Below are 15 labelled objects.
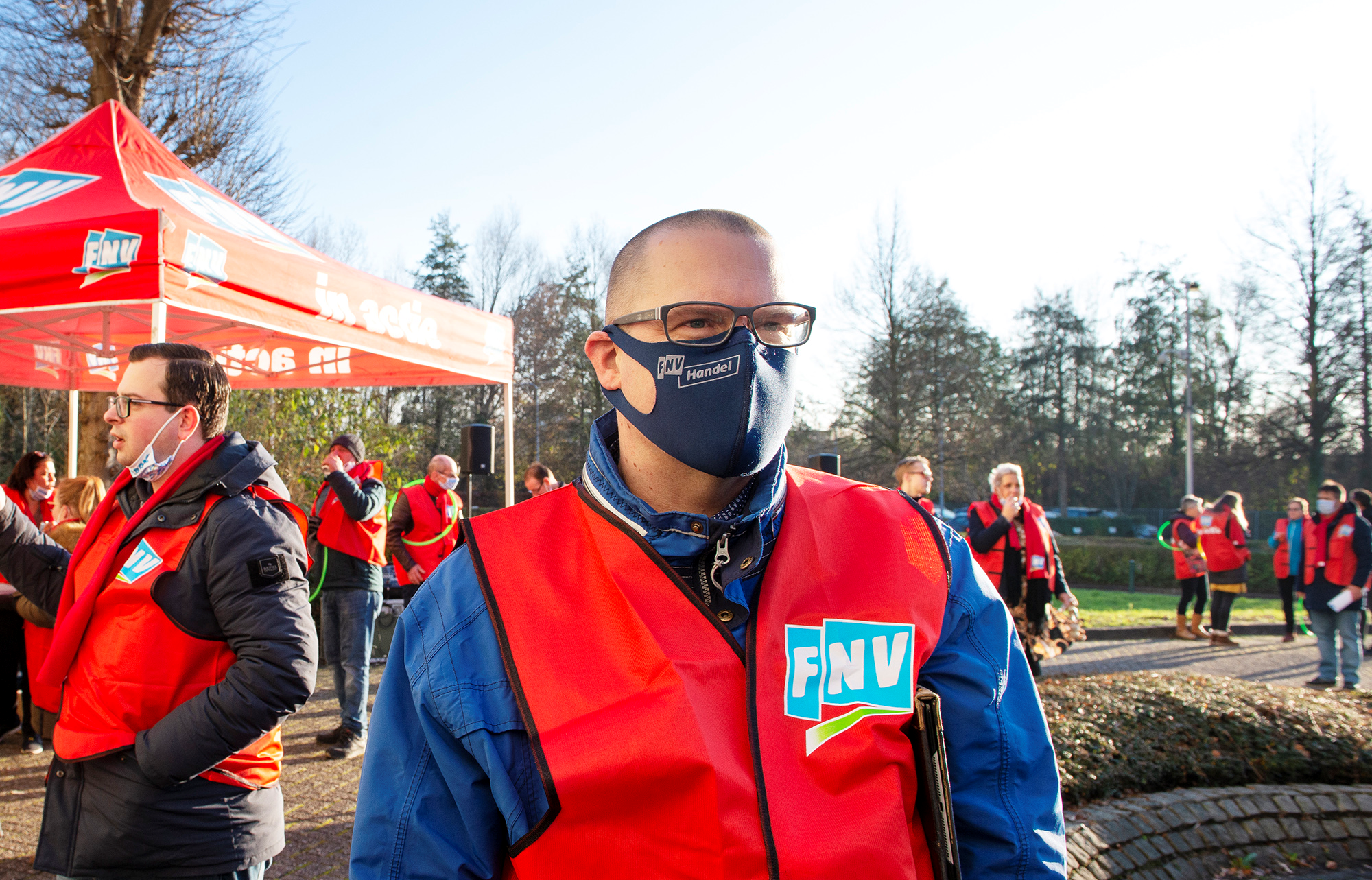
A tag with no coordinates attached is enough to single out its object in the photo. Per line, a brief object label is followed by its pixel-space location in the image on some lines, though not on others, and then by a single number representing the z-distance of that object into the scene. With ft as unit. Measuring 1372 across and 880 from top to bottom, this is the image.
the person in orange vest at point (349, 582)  19.75
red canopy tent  15.06
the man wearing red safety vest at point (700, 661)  4.21
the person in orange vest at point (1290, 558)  38.70
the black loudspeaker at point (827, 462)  34.06
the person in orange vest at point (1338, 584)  29.58
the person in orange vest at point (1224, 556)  38.93
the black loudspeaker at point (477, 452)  35.32
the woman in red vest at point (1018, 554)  23.73
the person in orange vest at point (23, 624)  16.92
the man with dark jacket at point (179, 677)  7.25
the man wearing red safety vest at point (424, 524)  26.08
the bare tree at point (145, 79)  29.68
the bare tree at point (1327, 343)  89.56
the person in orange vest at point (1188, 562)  39.99
